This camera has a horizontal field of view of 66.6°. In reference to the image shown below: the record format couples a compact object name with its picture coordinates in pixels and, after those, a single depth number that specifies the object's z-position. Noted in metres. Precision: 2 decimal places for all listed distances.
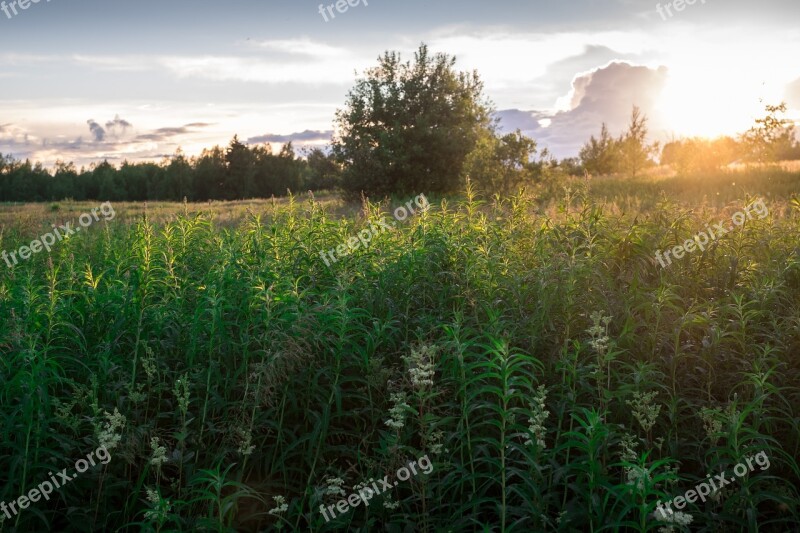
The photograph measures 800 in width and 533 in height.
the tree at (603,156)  56.47
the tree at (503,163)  26.08
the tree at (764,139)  32.34
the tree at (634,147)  49.59
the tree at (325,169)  29.33
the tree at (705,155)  33.28
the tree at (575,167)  60.11
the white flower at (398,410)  4.02
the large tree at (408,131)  26.86
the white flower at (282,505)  3.72
